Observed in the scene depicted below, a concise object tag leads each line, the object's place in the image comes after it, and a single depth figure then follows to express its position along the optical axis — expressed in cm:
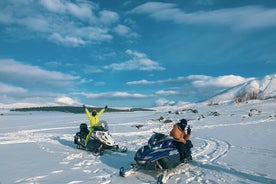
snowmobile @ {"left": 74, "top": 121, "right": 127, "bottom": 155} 892
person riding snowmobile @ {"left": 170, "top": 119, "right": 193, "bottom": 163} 664
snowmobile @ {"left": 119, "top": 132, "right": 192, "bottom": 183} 633
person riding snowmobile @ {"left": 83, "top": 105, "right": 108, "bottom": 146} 991
